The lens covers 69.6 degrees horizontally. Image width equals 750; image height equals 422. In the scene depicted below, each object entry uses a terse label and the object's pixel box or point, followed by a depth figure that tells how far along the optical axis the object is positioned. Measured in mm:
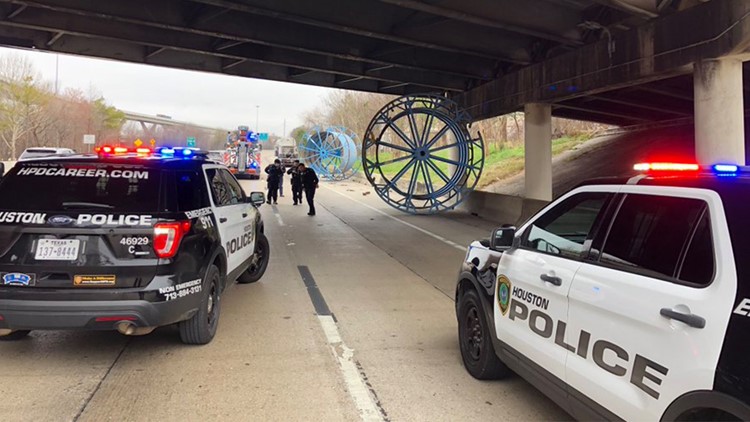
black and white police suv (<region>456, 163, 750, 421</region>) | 2213
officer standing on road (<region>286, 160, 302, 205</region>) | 20670
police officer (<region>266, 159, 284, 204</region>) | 21562
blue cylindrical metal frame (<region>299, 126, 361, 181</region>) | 42312
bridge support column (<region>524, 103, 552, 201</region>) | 17031
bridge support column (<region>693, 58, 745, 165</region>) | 10031
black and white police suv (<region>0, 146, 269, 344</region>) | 4215
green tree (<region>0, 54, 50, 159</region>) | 48406
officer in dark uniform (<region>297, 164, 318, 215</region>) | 17828
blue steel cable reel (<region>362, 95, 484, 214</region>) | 18578
